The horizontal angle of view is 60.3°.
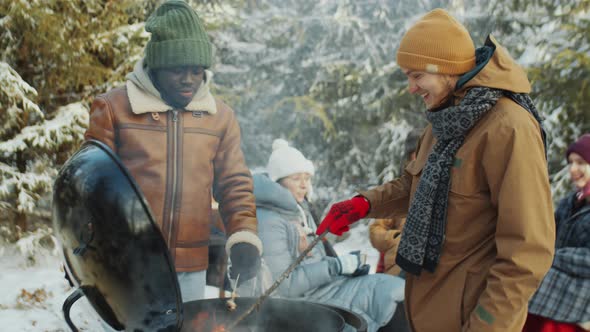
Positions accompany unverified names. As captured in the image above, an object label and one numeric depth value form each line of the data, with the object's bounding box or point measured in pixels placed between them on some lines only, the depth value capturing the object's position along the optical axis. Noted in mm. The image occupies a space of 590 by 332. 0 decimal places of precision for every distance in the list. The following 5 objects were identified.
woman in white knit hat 2840
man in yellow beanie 1306
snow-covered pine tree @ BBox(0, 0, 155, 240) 4129
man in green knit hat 1909
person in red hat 2580
